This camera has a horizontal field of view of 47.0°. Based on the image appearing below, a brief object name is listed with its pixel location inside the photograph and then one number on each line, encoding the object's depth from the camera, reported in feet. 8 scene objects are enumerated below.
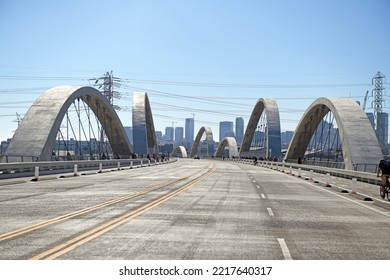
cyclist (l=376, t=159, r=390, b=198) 62.13
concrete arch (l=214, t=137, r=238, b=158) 470.39
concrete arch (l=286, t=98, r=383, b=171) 159.53
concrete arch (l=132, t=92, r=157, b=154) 275.18
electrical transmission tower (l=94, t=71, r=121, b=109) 263.70
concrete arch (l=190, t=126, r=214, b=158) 539.70
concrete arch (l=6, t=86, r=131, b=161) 133.90
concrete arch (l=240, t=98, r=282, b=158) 292.40
